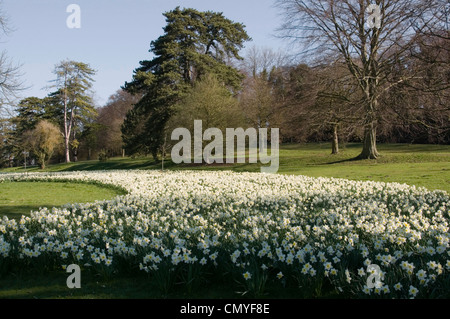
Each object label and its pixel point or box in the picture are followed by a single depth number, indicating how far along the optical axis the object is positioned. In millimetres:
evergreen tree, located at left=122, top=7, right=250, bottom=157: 32281
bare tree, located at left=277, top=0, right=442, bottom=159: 20906
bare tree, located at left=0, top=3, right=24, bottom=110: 15539
